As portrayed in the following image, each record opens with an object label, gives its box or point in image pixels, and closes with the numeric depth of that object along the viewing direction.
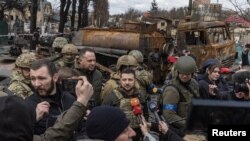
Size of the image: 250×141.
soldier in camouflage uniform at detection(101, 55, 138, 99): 3.81
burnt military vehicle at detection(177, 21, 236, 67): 11.35
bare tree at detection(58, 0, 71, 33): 19.04
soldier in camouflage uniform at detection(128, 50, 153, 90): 4.35
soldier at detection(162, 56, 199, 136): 2.91
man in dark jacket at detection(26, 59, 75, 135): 2.44
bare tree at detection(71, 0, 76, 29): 22.19
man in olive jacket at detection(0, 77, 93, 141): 1.31
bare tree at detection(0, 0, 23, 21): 28.39
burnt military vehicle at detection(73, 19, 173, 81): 9.60
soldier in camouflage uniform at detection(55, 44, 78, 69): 5.21
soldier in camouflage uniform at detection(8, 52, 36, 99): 3.04
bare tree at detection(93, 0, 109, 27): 30.41
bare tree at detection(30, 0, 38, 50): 14.29
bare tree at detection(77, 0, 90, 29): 25.15
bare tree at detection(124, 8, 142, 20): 54.92
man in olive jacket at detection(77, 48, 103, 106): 4.03
